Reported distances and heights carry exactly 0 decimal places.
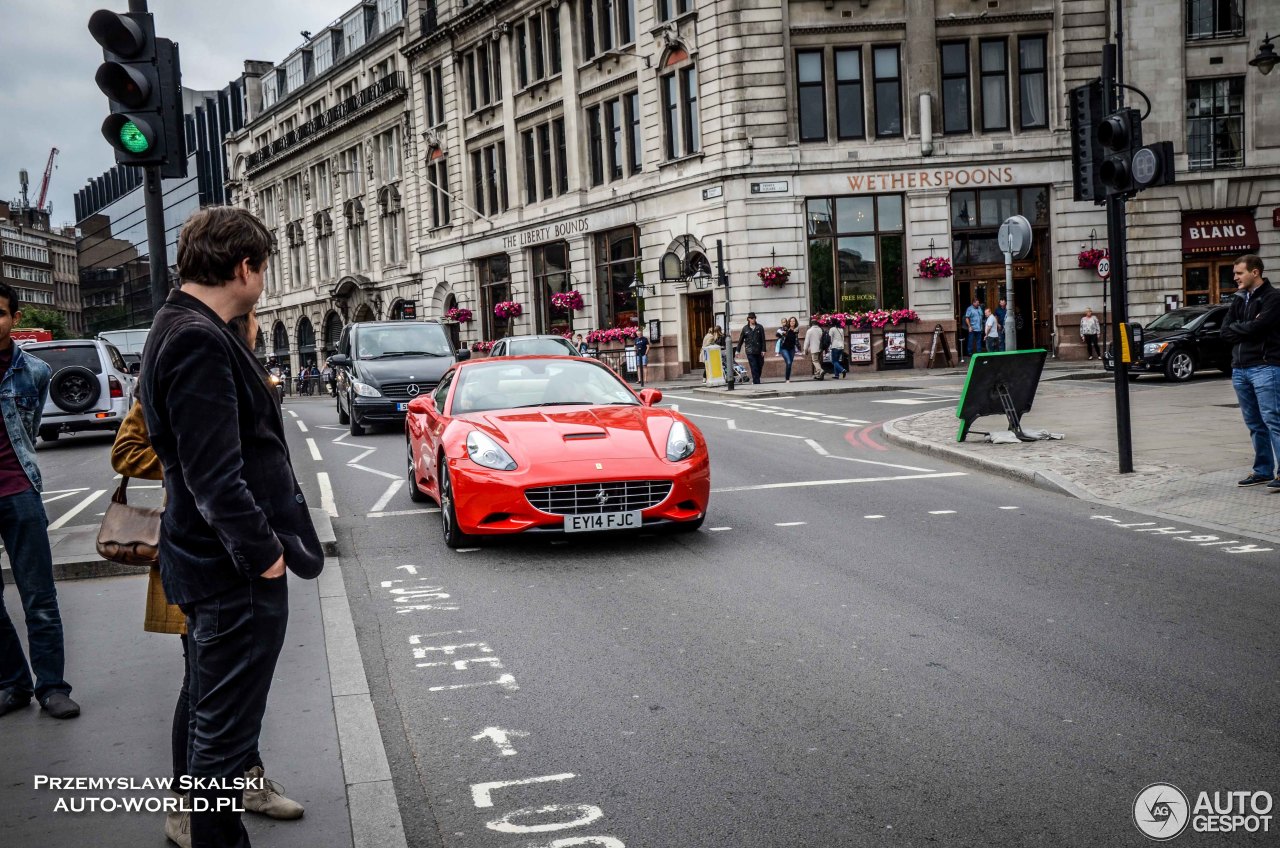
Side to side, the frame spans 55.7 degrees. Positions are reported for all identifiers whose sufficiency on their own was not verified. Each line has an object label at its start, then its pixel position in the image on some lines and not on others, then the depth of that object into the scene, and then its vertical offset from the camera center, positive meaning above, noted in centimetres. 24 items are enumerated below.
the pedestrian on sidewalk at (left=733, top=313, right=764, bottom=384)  3092 -44
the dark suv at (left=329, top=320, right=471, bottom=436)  1927 -27
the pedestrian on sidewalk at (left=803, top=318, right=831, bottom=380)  3244 -53
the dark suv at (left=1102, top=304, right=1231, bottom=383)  2444 -93
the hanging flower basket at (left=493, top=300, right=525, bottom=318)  4528 +120
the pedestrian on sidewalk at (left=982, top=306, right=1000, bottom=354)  3166 -45
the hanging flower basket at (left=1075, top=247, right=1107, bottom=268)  3394 +146
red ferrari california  820 -89
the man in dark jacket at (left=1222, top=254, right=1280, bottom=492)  988 -49
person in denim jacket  506 -79
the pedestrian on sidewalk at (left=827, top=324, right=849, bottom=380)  3212 -64
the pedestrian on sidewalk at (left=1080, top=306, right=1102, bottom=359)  3362 -61
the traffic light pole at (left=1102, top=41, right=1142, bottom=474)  1098 -9
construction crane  18688 +2812
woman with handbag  368 -83
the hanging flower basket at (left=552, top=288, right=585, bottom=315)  4128 +131
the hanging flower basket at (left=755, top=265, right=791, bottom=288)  3384 +143
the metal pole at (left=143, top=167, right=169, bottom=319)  670 +74
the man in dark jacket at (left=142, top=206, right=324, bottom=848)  302 -37
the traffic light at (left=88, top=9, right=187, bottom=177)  660 +150
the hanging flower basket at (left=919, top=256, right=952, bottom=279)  3384 +142
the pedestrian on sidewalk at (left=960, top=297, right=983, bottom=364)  3250 -22
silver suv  1977 -36
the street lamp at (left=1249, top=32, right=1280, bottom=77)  2592 +520
